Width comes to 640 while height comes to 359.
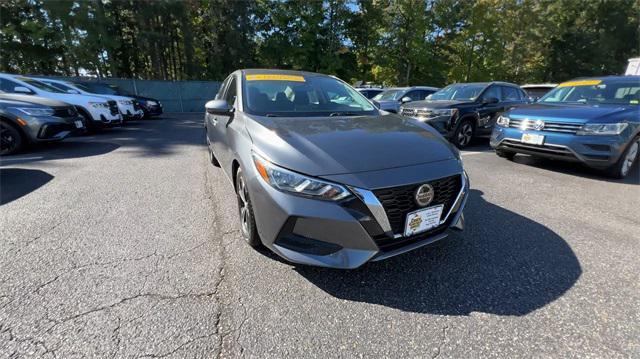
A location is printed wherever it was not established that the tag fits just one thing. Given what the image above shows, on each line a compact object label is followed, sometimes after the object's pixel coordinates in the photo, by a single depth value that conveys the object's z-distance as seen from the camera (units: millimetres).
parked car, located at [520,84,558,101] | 12381
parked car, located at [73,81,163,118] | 10484
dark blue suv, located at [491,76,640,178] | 4242
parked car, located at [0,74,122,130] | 6888
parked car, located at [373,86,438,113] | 9172
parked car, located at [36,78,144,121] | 8695
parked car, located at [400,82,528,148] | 6680
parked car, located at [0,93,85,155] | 5660
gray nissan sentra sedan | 1817
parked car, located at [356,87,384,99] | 13221
